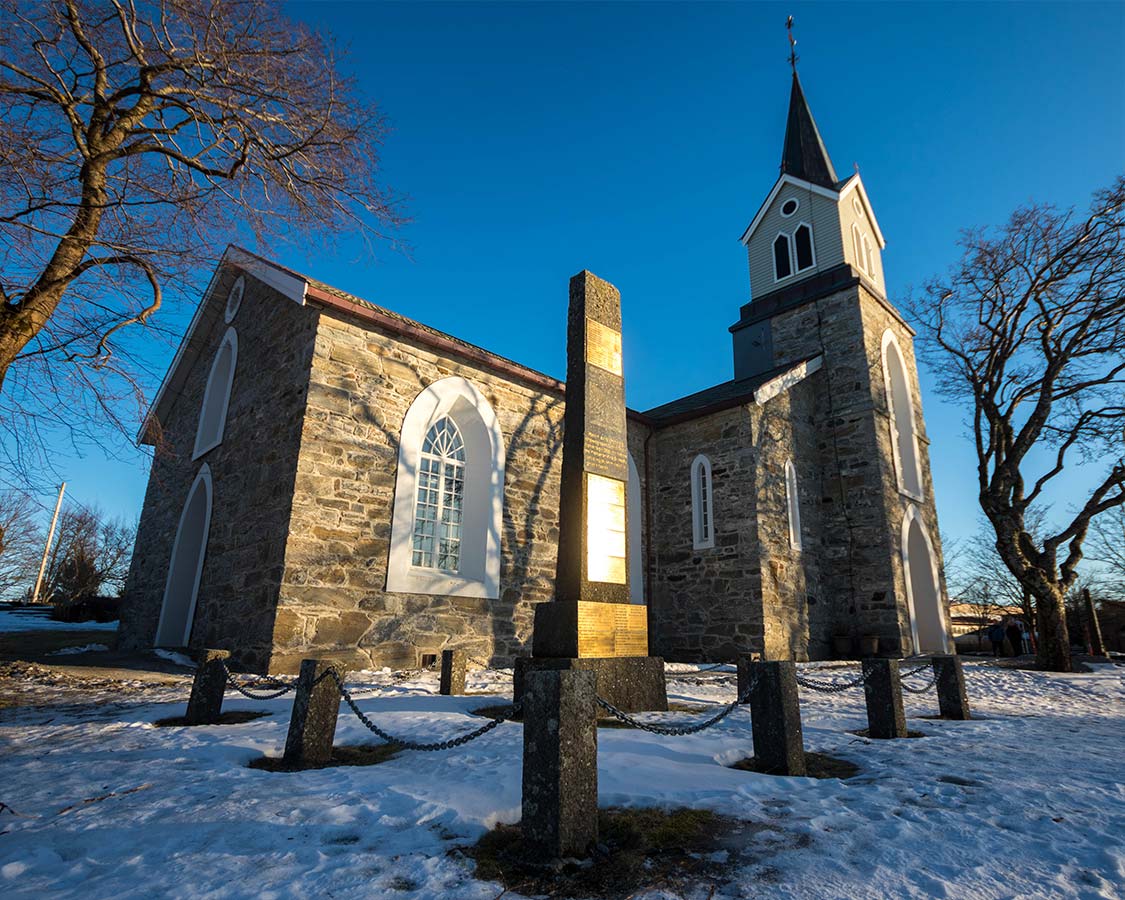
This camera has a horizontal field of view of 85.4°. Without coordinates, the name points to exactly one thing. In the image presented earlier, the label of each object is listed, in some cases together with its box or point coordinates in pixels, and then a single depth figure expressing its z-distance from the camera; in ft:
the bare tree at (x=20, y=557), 95.65
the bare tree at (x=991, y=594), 109.29
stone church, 29.48
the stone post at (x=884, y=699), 16.83
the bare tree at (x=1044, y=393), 40.19
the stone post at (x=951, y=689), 20.68
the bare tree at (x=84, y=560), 86.43
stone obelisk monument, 18.86
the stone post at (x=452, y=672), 22.48
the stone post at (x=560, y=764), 8.34
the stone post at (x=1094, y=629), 56.33
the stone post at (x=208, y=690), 17.38
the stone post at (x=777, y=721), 12.52
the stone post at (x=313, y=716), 12.97
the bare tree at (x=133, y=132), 19.75
